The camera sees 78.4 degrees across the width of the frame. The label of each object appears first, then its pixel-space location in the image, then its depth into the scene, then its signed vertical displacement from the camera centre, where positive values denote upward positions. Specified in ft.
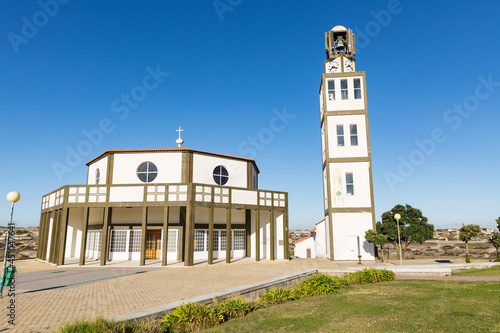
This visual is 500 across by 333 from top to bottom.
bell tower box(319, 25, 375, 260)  82.07 +17.69
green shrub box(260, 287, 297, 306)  31.96 -7.24
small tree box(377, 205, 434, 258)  89.45 -0.22
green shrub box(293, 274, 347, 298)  35.52 -7.02
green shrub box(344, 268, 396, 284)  42.75 -6.96
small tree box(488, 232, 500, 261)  72.09 -3.20
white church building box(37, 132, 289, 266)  70.23 +4.60
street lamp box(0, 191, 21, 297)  36.62 +3.61
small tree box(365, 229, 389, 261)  74.64 -2.78
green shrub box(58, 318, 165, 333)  18.61 -6.16
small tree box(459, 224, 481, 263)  73.61 -1.23
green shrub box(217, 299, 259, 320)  26.52 -7.01
